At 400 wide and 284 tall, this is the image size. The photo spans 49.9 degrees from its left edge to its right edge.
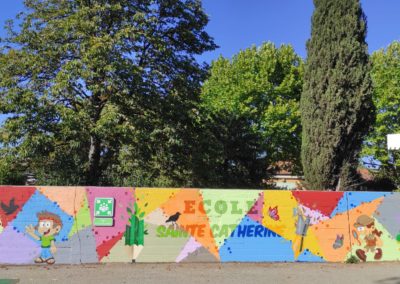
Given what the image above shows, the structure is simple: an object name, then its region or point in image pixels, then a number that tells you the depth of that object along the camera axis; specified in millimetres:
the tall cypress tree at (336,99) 13406
